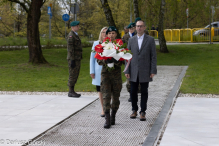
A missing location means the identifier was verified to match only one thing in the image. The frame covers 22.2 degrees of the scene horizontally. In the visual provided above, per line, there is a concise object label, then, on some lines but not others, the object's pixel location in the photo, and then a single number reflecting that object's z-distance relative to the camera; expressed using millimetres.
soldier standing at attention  14368
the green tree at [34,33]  26889
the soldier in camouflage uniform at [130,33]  12777
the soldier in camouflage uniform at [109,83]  9859
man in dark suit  10414
